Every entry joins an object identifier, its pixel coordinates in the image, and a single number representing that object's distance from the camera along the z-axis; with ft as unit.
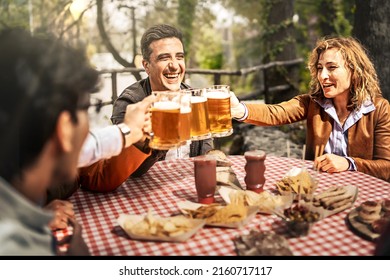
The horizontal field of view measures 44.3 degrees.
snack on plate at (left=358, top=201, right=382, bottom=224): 4.82
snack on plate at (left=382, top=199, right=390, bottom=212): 5.08
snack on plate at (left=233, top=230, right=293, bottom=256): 4.37
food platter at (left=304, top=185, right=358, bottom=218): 5.08
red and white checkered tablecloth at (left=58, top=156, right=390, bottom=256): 4.54
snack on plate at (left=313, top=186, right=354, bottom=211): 5.21
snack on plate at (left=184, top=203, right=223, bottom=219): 4.92
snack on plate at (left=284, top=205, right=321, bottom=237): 4.67
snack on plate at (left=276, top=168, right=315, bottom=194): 5.64
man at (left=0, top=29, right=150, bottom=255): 3.58
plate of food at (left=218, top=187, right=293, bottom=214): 5.11
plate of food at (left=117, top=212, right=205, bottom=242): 4.58
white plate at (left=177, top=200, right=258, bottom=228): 4.81
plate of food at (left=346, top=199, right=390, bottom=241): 4.63
